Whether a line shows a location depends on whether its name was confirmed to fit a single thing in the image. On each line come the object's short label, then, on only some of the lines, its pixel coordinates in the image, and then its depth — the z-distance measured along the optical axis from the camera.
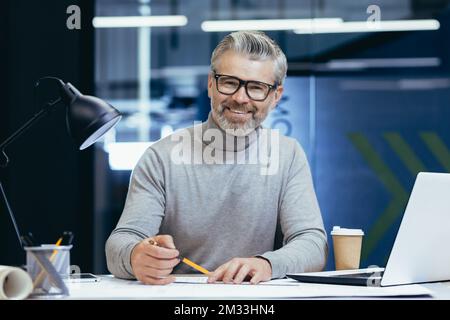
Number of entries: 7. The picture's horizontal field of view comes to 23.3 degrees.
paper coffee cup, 2.30
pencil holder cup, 1.83
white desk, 1.86
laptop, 1.97
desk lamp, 2.24
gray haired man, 2.50
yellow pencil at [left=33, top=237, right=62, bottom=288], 1.83
